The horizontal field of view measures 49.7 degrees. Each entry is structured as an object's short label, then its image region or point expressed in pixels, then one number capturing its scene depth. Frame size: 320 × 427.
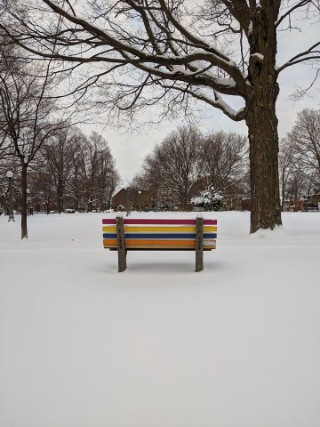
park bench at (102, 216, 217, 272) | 5.29
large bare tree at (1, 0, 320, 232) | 9.48
